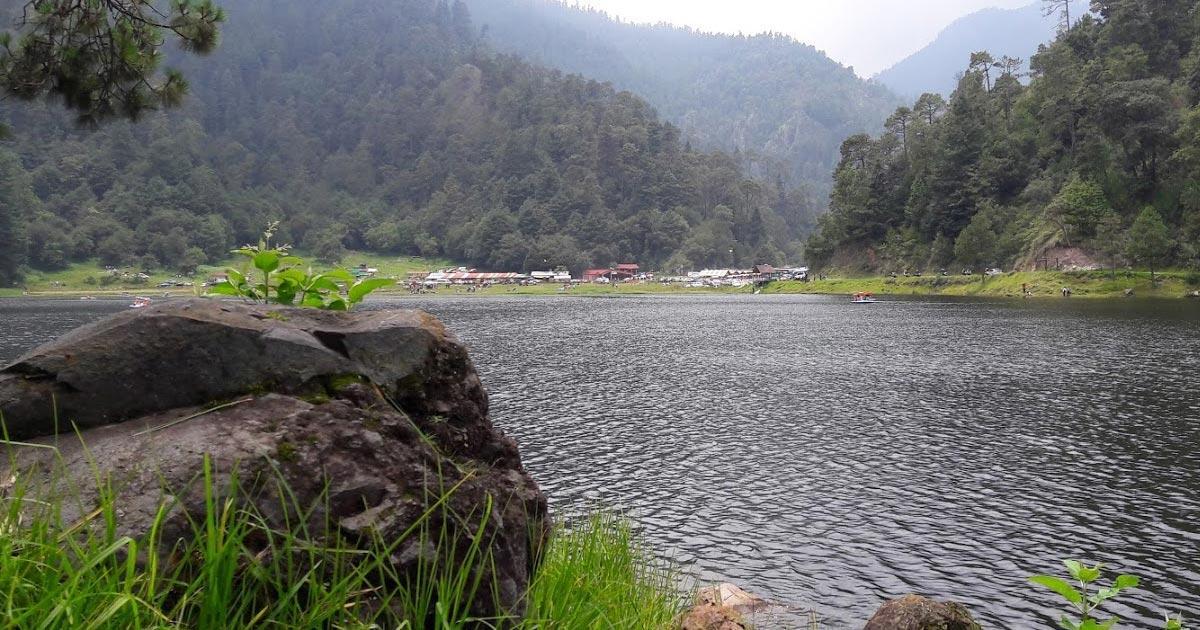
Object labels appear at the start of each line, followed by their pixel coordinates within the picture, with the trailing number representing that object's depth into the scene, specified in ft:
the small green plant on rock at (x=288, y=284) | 19.12
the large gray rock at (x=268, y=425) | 12.94
